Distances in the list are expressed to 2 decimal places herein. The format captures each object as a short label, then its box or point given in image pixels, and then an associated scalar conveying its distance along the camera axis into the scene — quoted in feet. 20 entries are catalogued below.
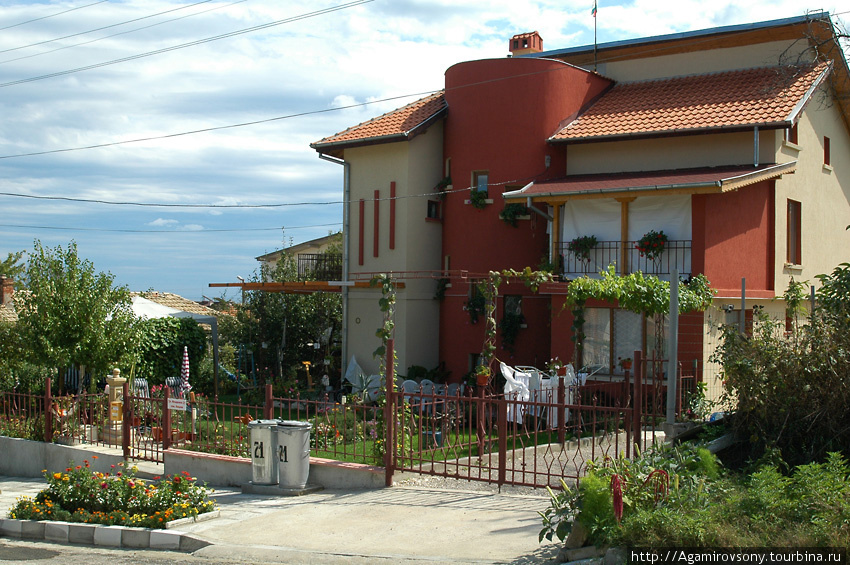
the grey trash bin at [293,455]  36.11
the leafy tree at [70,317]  56.39
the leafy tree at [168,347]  75.15
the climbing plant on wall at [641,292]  51.11
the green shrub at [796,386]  30.55
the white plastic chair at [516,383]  49.19
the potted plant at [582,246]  64.28
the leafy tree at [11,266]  130.21
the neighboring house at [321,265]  89.56
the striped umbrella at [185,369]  69.21
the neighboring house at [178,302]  110.93
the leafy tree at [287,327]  90.53
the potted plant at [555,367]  50.96
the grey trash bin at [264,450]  36.55
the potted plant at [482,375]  51.13
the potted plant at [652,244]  60.18
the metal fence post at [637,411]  29.63
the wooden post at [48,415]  49.29
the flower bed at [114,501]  31.55
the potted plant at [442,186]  77.87
